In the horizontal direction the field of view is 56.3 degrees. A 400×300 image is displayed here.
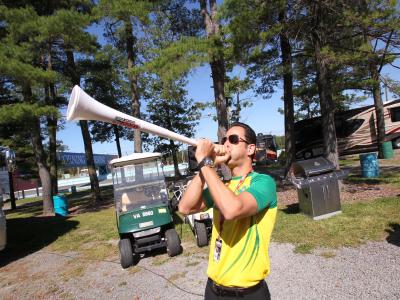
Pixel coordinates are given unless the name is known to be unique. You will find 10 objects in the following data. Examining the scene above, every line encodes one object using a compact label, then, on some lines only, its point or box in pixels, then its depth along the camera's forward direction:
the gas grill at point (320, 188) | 8.30
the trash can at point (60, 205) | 15.52
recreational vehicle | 23.92
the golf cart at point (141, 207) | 7.02
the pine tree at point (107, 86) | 16.56
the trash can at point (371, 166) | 13.30
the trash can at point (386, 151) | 19.19
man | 2.14
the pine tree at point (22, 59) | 11.35
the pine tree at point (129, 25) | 13.21
